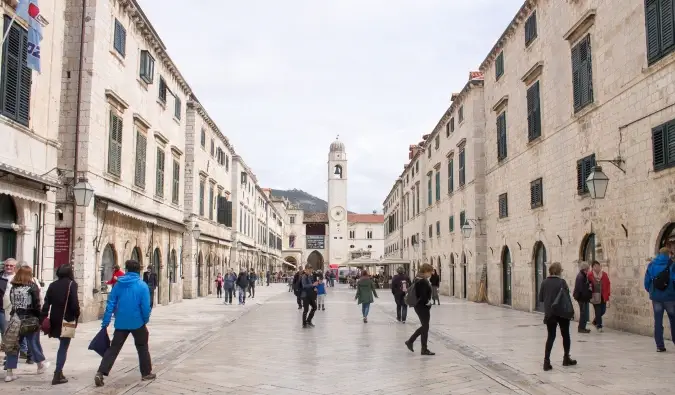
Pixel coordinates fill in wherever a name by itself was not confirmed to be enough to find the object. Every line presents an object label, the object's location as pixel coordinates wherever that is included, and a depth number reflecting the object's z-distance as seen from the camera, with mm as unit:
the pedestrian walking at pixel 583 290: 13844
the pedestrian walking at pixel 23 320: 8352
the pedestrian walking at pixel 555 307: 9172
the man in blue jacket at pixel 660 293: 10695
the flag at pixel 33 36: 12250
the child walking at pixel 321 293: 20781
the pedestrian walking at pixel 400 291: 18344
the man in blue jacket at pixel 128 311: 8219
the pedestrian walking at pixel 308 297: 16781
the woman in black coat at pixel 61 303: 8445
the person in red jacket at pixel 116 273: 16297
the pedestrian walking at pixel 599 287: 14203
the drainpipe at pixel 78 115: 16969
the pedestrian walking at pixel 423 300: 11255
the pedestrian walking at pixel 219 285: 33375
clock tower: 91812
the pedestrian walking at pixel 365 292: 18328
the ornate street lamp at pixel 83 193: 14734
